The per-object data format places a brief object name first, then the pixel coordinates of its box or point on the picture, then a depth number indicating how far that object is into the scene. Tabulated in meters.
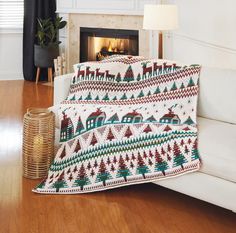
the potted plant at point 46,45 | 6.35
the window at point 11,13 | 6.68
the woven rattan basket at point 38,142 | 3.23
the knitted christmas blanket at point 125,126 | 2.94
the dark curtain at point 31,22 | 6.54
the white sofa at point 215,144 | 2.67
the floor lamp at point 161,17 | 4.82
